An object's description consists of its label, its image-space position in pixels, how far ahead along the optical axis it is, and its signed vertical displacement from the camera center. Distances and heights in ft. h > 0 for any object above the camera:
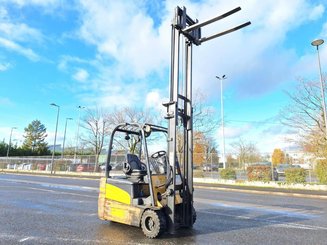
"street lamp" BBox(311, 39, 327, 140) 63.87 +31.37
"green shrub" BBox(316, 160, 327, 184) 65.05 +1.64
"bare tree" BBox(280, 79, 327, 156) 80.05 +12.83
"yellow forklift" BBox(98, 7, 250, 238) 19.61 -0.03
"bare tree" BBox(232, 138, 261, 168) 81.71 +5.44
